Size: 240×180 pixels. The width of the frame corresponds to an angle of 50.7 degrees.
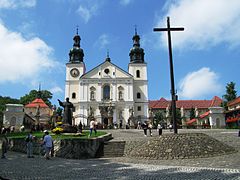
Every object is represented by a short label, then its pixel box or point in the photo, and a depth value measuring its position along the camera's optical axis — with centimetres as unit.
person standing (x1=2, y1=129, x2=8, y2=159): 1325
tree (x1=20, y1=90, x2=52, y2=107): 7350
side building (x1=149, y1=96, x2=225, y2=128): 8111
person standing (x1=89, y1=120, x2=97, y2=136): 2003
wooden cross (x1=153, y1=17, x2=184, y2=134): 1396
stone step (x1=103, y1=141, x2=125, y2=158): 1502
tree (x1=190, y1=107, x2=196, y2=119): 7972
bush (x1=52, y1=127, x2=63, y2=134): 1975
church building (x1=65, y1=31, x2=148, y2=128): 5344
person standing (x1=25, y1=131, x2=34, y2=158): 1356
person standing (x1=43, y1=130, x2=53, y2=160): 1262
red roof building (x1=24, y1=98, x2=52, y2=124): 6336
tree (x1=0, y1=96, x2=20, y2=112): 6086
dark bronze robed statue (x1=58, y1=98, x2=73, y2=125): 2133
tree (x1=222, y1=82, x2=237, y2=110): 5699
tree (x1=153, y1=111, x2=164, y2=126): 6435
